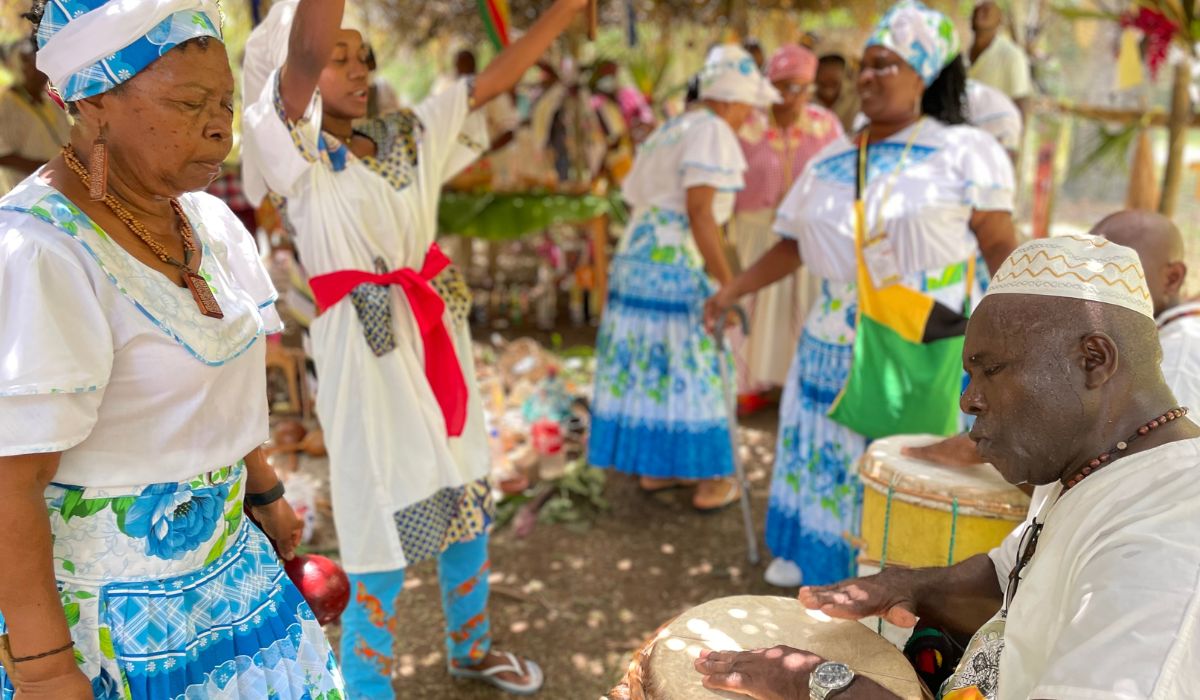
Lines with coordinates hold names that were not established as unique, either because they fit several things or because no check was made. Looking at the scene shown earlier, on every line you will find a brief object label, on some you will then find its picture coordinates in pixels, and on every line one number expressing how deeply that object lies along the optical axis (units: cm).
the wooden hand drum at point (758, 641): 170
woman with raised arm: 267
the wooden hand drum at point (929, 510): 248
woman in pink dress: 614
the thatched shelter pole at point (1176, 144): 573
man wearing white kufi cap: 120
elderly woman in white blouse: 139
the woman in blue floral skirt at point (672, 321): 469
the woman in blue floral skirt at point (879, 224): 332
